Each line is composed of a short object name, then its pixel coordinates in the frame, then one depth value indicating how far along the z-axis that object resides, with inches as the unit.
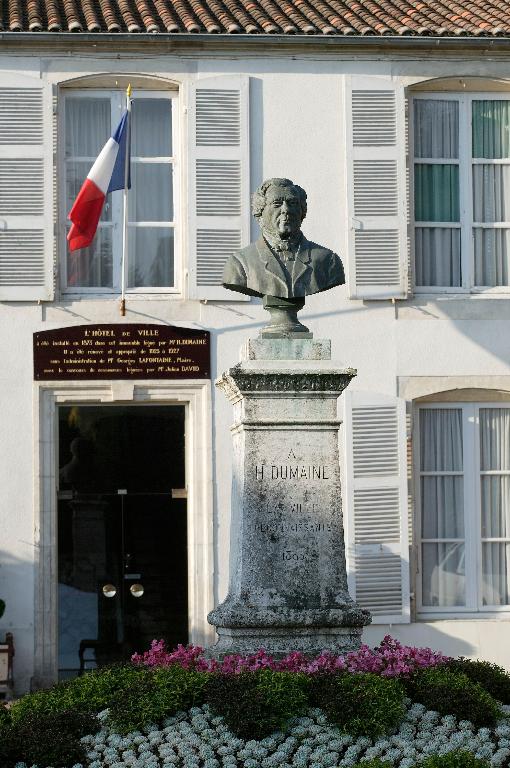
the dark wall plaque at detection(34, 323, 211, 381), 733.9
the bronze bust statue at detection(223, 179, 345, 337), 510.1
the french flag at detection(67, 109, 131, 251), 715.2
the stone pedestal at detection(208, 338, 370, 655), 483.0
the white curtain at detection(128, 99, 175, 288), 766.9
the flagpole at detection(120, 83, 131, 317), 721.6
